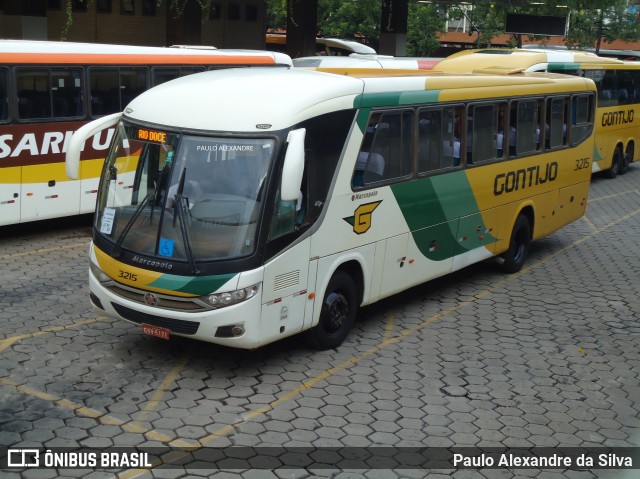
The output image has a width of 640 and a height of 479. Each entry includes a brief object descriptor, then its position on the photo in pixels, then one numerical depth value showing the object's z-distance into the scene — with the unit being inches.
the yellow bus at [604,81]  809.5
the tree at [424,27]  2466.8
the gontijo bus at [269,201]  338.6
